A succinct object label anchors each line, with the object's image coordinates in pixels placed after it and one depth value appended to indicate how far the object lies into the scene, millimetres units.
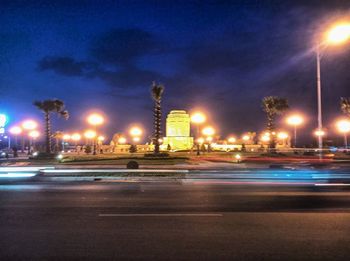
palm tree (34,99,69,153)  66806
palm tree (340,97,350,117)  76625
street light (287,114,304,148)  76038
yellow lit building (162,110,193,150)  83812
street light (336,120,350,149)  80300
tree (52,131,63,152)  108600
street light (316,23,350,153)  28734
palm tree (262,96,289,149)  72125
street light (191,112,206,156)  64875
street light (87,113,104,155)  59438
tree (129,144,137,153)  72012
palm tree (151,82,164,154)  56594
